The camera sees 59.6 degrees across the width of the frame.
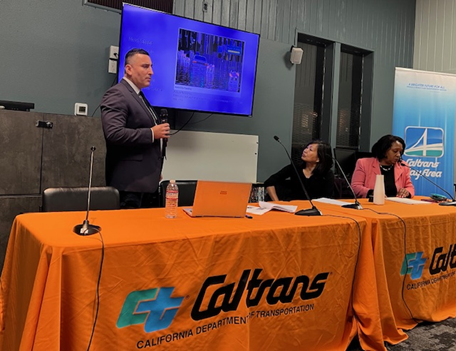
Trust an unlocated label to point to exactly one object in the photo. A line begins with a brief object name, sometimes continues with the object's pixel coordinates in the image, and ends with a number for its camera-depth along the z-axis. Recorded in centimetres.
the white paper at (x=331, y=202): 246
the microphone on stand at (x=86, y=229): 126
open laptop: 163
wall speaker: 420
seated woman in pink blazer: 329
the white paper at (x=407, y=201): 267
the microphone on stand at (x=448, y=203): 262
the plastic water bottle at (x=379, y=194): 252
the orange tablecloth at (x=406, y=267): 183
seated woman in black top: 313
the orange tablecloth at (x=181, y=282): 114
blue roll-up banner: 489
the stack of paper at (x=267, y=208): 195
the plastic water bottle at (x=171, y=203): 169
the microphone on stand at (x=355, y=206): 224
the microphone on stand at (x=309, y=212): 192
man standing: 207
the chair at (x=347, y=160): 429
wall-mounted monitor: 302
